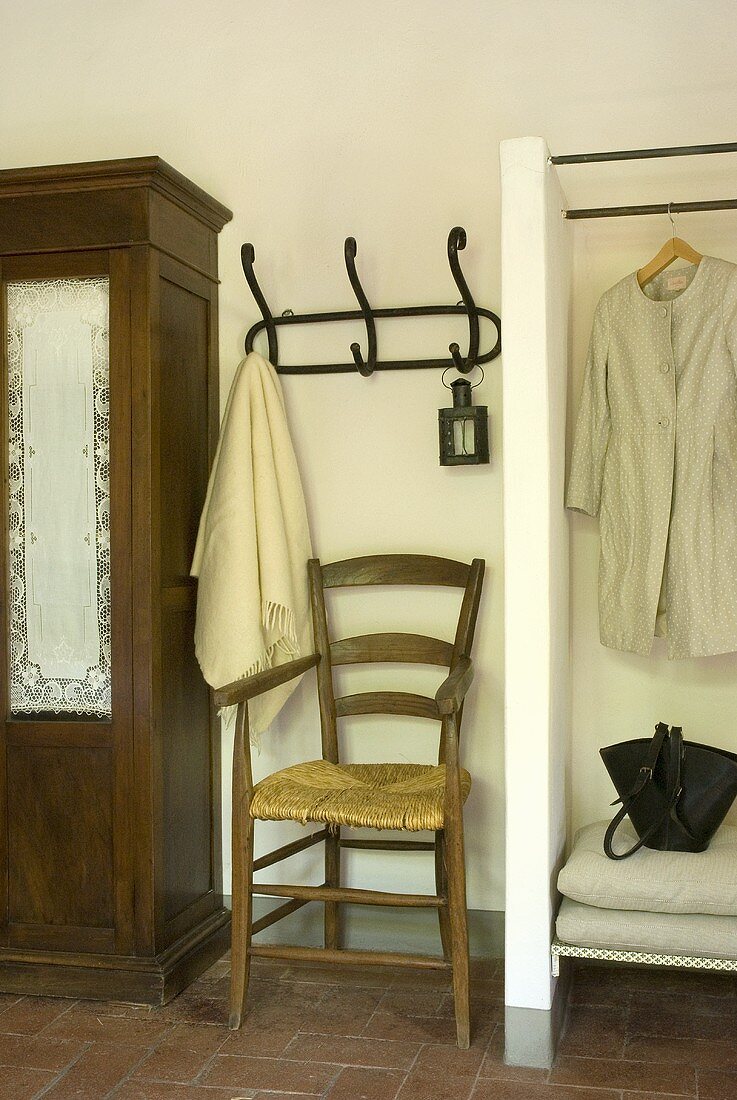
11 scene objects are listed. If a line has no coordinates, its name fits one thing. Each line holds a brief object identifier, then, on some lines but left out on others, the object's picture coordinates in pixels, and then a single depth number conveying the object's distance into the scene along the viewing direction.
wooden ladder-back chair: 2.46
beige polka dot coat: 2.64
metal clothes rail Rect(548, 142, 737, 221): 2.51
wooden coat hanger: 2.73
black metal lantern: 2.95
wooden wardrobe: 2.75
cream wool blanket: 2.90
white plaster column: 2.40
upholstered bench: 2.35
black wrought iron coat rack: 2.93
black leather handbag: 2.47
